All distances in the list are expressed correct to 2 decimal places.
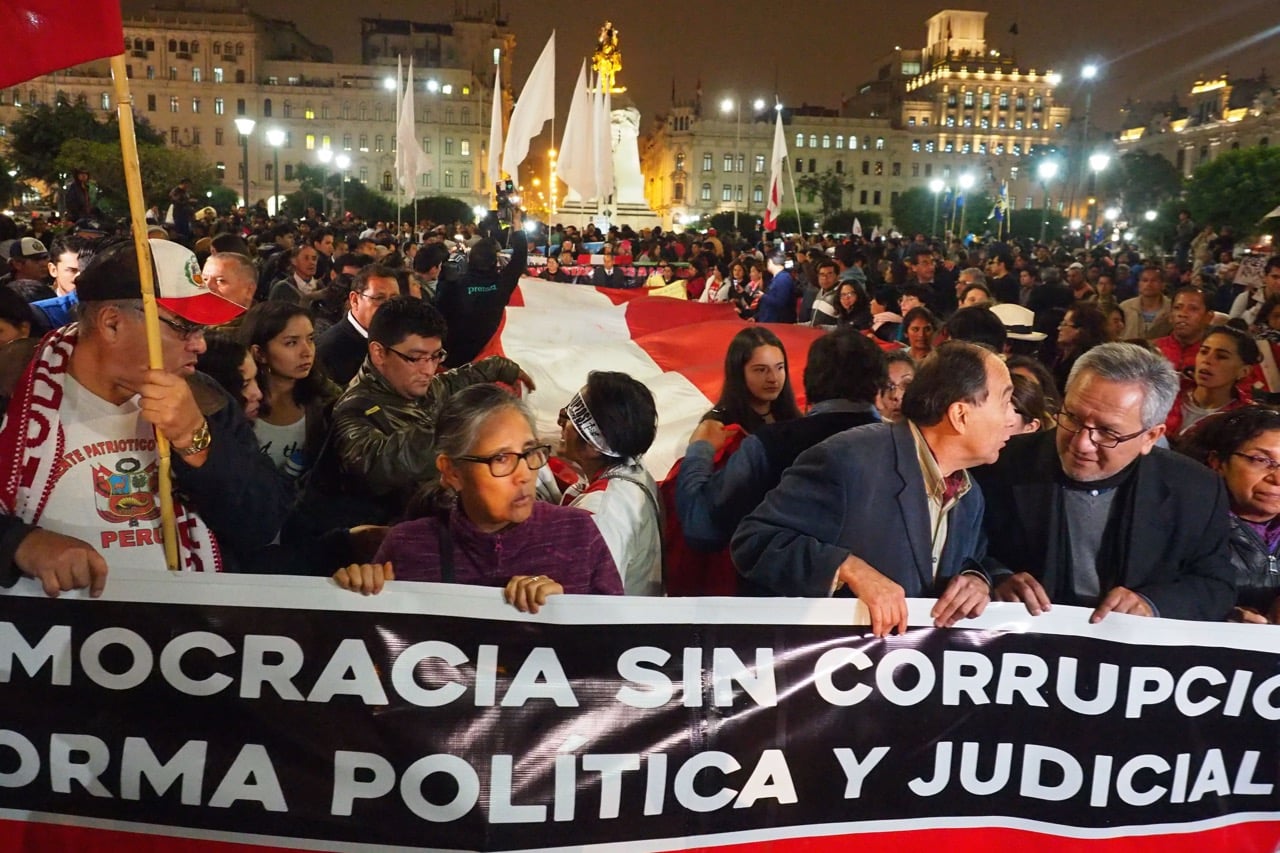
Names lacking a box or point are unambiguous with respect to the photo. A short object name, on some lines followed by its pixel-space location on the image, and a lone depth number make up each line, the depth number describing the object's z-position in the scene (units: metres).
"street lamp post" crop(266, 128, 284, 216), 39.03
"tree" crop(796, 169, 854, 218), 108.50
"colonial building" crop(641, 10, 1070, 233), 122.81
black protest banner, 2.94
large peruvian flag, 6.63
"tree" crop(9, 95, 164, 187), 38.34
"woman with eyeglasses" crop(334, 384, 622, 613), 3.10
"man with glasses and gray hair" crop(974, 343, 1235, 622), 3.35
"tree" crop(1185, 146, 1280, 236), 39.59
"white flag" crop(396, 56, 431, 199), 18.91
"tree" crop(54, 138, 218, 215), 33.56
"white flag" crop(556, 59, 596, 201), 17.59
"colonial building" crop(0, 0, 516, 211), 110.56
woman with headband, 3.70
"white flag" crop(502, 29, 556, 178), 14.92
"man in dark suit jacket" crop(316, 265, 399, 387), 5.90
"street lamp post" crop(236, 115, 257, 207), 30.51
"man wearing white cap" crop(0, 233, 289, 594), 2.86
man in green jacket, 4.00
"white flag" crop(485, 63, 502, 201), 18.34
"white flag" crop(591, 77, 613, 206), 18.03
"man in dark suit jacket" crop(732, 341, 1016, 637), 3.17
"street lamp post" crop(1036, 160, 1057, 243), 35.72
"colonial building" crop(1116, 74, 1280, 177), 92.62
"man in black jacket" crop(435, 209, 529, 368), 7.75
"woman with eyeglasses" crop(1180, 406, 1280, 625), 3.65
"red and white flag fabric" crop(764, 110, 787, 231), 19.09
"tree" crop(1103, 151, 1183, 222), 83.50
